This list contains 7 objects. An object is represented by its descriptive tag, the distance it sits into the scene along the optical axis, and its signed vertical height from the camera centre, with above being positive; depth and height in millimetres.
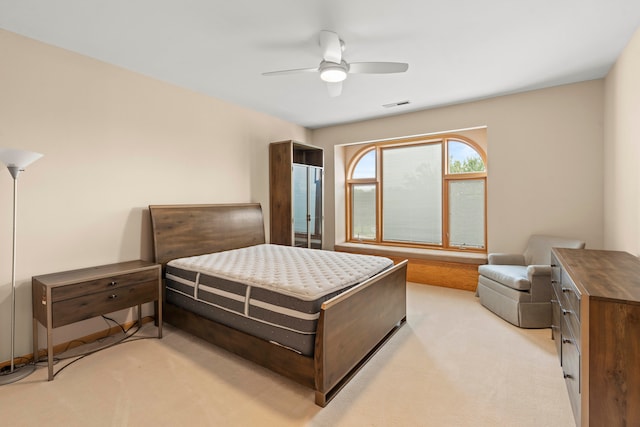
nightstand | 2199 -654
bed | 1930 -836
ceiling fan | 2296 +1199
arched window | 4672 +322
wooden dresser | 1333 -655
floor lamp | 2115 +77
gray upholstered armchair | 2975 -762
